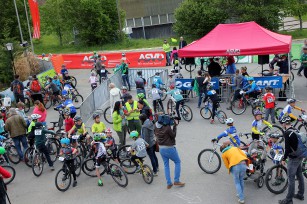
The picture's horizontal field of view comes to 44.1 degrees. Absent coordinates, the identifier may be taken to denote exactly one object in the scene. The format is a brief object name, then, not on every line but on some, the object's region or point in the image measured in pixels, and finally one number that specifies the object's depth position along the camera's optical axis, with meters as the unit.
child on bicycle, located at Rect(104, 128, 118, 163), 10.16
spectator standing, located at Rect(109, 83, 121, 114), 13.88
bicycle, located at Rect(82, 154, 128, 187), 9.53
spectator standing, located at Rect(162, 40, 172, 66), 23.92
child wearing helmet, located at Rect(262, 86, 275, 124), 12.27
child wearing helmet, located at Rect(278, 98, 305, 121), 10.64
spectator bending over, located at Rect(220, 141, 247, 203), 7.89
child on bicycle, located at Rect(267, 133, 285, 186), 8.41
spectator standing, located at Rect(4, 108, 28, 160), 11.62
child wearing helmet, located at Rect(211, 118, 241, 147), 9.38
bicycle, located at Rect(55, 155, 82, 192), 9.77
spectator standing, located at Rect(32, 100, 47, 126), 12.46
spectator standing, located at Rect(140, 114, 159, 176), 9.66
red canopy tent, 15.17
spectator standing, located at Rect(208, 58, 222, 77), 17.33
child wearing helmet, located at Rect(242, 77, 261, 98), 14.22
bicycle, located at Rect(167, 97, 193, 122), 14.15
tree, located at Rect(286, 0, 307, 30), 30.95
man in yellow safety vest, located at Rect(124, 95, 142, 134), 11.61
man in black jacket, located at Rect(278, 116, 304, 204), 7.48
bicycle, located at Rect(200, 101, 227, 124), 13.53
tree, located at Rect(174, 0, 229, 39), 33.22
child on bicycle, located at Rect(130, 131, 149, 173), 9.38
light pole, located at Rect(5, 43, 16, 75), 19.69
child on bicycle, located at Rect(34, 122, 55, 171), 10.61
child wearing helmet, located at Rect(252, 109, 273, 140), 9.80
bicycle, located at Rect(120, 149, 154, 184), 9.60
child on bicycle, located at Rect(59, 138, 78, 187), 9.59
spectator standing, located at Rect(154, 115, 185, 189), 8.75
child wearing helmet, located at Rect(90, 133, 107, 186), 9.49
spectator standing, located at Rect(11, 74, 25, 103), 16.83
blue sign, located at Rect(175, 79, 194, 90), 16.55
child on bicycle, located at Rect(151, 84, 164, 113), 14.29
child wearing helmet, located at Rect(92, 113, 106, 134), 10.53
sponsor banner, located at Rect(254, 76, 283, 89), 15.08
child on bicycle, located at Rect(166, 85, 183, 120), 13.84
